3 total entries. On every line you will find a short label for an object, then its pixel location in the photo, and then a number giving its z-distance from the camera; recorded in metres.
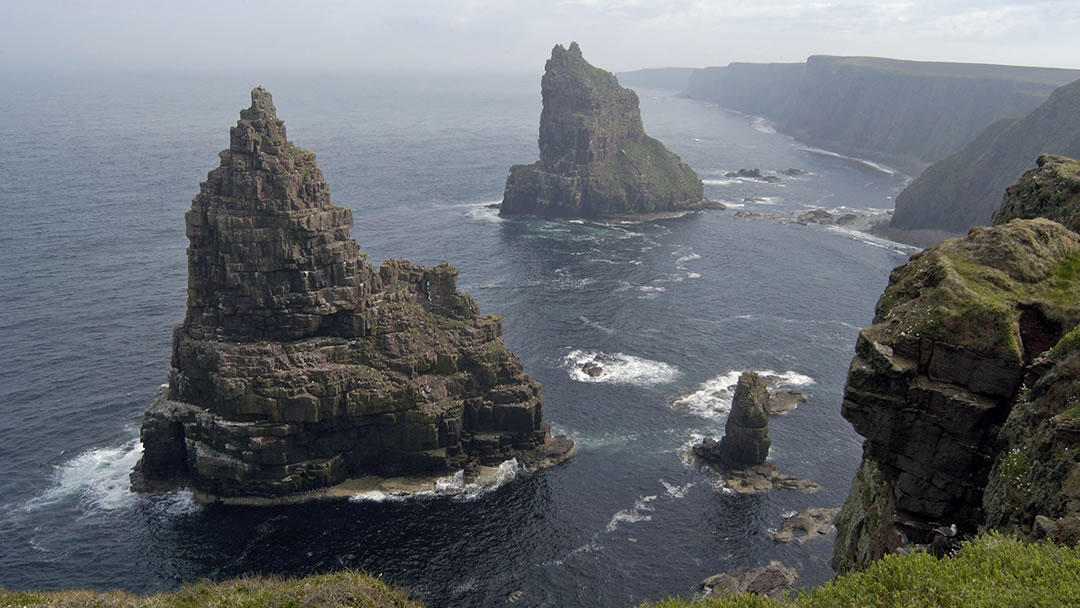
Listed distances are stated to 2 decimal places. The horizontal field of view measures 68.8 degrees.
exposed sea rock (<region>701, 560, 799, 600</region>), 78.56
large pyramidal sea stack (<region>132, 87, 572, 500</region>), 94.75
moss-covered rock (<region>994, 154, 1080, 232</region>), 55.84
